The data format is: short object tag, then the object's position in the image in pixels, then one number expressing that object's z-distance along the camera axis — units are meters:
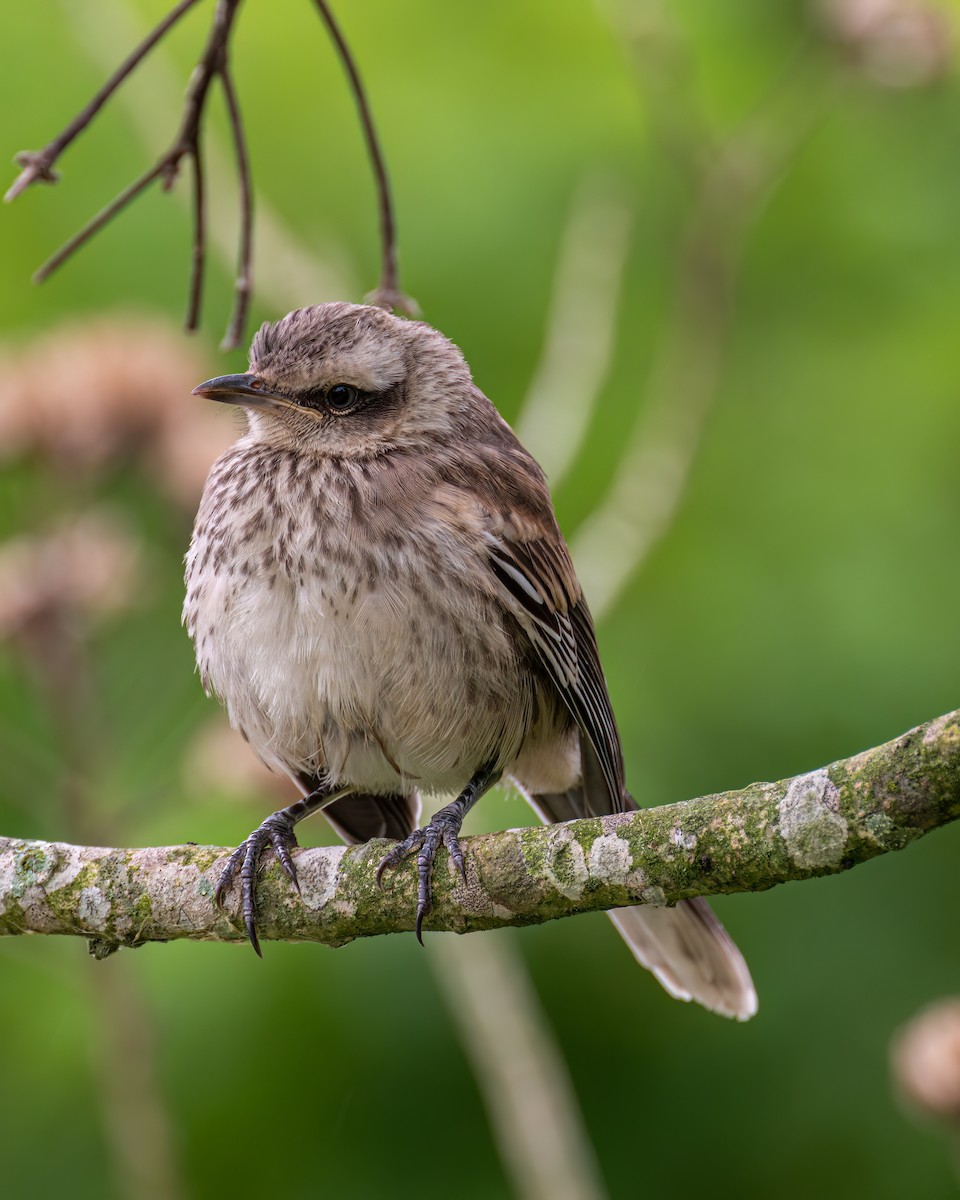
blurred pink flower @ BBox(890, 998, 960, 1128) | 7.10
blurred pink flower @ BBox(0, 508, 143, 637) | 9.22
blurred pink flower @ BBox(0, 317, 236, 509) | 9.30
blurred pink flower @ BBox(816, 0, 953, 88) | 10.46
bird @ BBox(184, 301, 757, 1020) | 6.94
